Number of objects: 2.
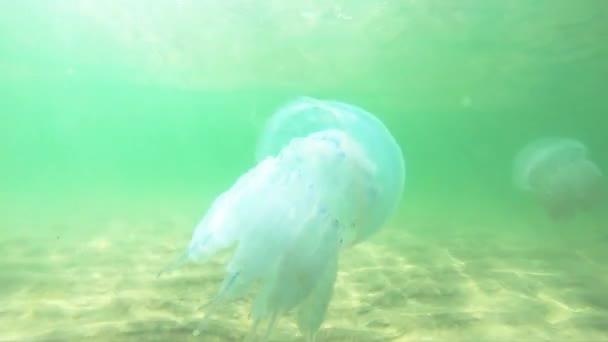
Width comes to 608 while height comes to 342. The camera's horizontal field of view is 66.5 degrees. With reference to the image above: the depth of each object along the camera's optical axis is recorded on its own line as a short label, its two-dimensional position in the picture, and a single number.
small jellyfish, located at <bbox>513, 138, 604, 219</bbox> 7.92
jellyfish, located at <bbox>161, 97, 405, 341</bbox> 2.08
